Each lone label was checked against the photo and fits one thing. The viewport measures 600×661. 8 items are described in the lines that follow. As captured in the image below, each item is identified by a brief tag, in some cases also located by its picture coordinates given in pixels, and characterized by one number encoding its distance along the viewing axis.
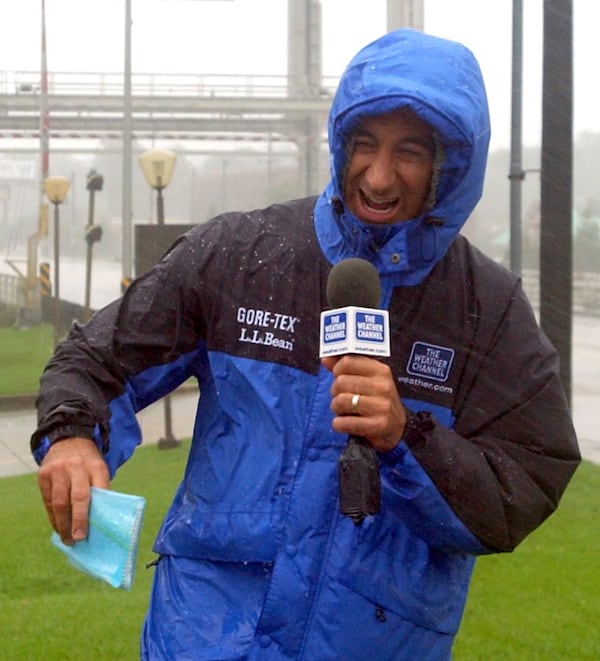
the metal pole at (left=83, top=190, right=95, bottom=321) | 17.08
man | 2.21
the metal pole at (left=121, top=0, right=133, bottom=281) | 22.83
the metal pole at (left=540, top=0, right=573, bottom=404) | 7.55
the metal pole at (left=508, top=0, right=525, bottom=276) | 8.14
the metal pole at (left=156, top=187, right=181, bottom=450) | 12.76
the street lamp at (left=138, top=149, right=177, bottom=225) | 13.61
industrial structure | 17.62
